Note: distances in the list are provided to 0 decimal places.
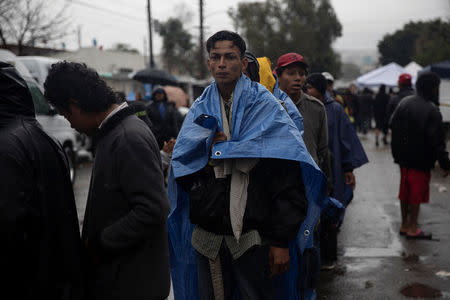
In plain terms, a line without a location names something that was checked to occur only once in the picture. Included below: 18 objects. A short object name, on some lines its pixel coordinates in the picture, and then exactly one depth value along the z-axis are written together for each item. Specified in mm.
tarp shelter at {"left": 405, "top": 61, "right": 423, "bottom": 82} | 25105
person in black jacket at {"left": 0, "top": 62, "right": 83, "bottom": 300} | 1898
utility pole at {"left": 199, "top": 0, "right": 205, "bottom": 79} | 25817
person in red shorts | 5703
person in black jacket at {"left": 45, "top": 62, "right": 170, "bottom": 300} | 2104
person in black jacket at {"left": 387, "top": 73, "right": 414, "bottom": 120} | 8992
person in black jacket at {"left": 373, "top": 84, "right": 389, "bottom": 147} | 16734
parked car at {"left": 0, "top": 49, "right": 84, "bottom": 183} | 9883
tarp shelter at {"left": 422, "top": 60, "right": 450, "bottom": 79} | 17327
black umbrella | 18422
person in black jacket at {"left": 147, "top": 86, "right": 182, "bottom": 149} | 8656
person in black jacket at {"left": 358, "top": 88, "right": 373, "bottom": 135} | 21188
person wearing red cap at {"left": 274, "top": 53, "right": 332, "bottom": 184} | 4176
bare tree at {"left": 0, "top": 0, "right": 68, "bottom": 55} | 18141
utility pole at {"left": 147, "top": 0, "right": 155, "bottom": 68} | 27484
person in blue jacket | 4953
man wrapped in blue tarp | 2435
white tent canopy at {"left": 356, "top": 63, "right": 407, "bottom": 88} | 23669
